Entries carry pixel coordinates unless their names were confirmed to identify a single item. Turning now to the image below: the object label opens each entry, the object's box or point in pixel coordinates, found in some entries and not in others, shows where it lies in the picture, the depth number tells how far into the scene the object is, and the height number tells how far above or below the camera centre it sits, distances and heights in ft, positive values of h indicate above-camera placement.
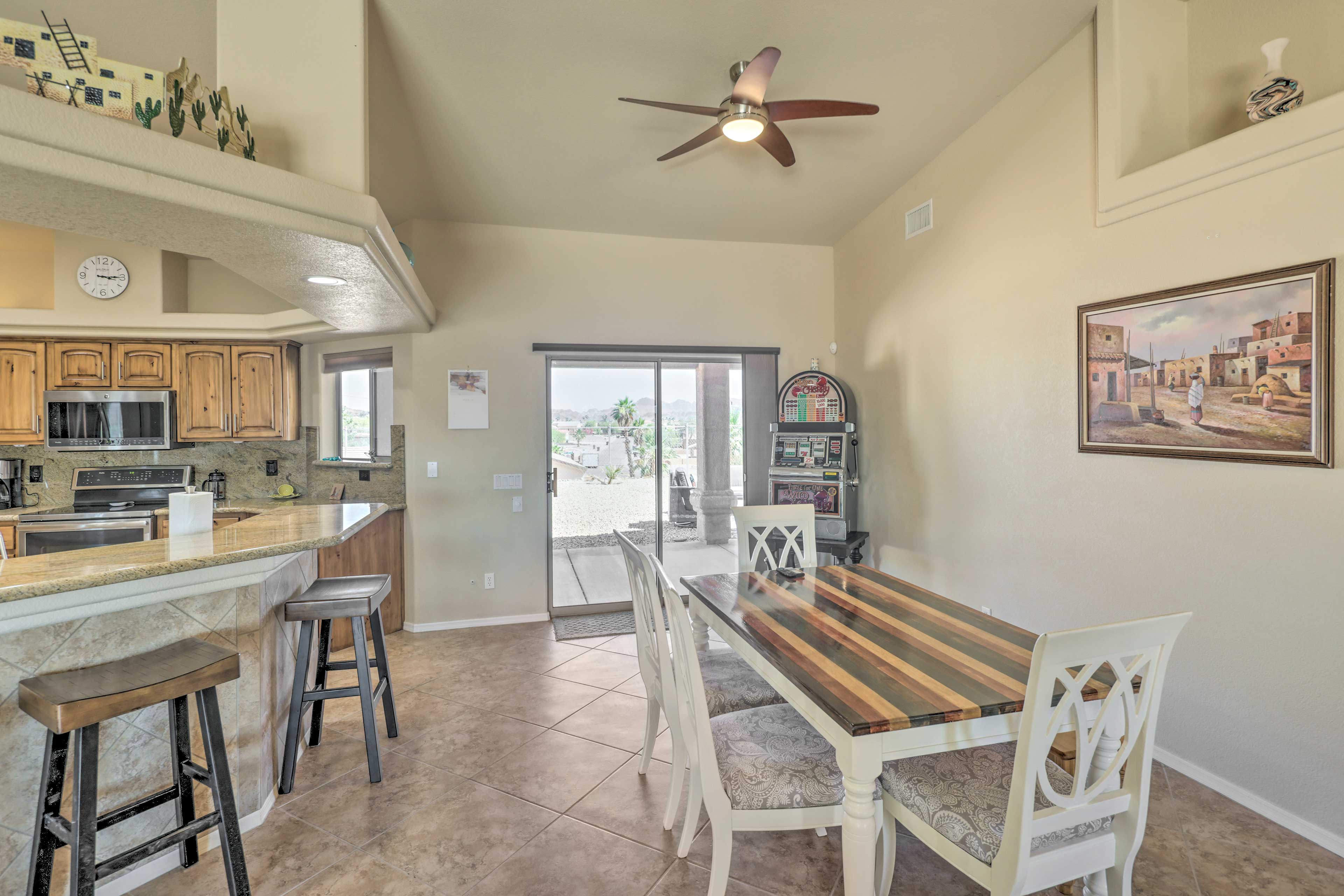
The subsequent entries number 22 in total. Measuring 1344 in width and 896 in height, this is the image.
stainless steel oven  13.07 -1.91
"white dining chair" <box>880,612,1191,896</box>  4.02 -2.71
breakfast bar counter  5.35 -1.87
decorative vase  6.83 +4.02
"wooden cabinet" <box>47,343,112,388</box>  14.01 +1.95
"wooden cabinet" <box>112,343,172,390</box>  14.32 +1.99
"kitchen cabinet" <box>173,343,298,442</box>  14.60 +1.36
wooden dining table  4.59 -2.02
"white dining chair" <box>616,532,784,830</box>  6.51 -2.80
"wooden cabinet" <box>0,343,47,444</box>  13.74 +1.33
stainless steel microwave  13.91 +0.64
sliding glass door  15.58 -0.57
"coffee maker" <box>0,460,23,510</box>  14.14 -0.85
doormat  14.17 -4.43
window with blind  15.23 +1.14
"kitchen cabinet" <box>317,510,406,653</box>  12.99 -2.54
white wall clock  13.79 +3.96
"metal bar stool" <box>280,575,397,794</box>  7.77 -2.61
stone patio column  16.35 +0.23
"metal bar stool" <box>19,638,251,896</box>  4.84 -2.66
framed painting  6.60 +0.90
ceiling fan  7.79 +4.65
